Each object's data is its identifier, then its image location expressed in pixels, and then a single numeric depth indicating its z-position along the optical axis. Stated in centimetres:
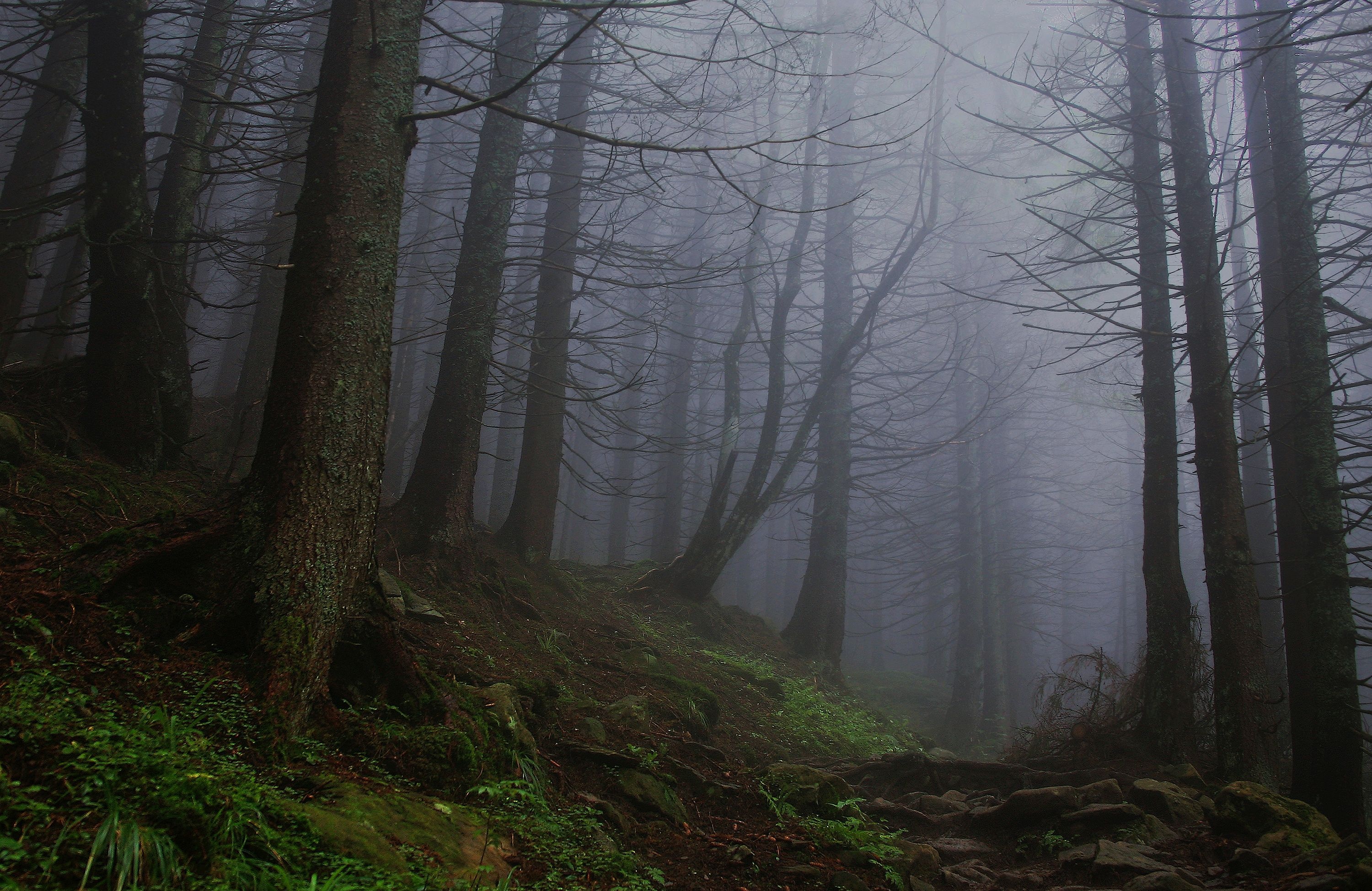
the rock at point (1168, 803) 509
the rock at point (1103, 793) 523
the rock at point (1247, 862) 393
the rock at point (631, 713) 511
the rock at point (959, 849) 481
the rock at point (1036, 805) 517
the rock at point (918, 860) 399
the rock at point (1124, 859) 399
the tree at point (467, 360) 666
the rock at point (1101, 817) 488
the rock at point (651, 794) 396
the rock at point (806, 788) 458
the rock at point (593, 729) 455
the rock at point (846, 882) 343
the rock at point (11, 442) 464
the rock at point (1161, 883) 357
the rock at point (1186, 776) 592
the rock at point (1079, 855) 433
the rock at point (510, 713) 376
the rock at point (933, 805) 573
